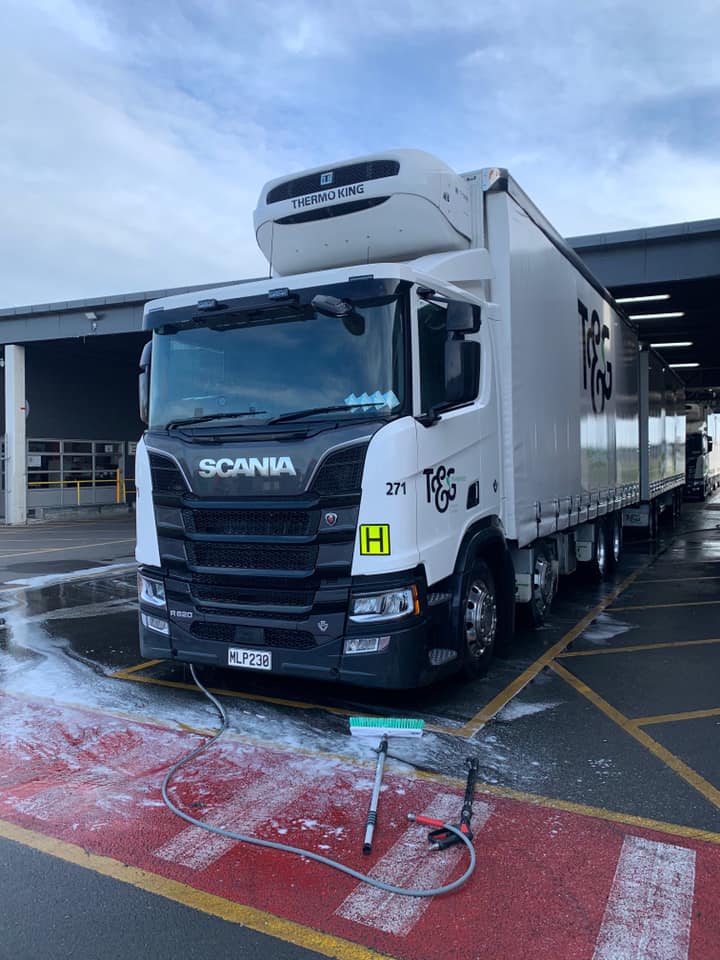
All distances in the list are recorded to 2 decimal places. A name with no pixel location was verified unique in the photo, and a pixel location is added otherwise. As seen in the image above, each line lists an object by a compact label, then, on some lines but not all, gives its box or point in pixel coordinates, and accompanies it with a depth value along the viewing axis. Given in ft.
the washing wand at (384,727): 16.34
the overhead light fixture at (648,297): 58.01
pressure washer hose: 10.51
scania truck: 16.16
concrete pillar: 78.84
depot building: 50.78
